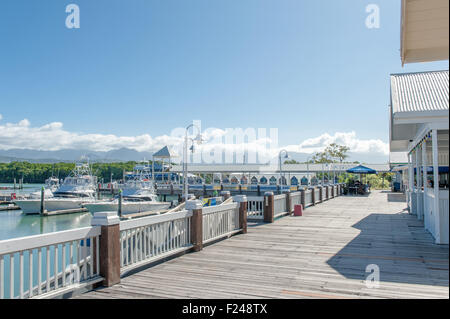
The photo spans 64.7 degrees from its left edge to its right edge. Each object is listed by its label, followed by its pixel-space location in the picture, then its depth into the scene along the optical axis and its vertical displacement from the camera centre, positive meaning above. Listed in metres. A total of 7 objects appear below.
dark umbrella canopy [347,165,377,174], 28.13 -0.03
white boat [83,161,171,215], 36.38 -3.27
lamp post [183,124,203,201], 21.56 +2.02
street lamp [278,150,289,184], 37.84 +1.65
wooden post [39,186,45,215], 38.03 -3.61
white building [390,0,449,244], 4.88 +1.70
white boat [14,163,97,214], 39.09 -2.96
